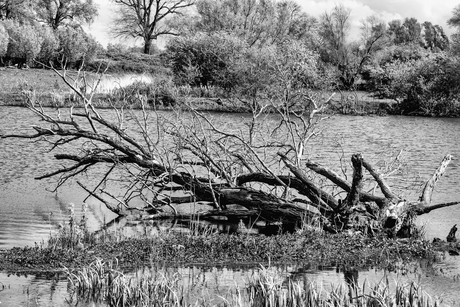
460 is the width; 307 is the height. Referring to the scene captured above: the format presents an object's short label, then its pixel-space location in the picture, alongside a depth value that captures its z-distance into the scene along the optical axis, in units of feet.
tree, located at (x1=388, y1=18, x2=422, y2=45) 410.93
